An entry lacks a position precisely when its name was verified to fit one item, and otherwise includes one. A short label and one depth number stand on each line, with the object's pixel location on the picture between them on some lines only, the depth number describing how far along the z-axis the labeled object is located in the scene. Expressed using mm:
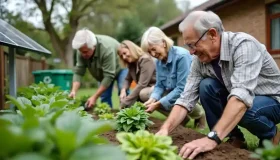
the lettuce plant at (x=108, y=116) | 3957
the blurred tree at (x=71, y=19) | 22531
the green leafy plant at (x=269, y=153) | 1572
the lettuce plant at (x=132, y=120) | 3135
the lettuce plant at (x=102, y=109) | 4805
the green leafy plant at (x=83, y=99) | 5596
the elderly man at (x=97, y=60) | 4891
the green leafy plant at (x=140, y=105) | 3495
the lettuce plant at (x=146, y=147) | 1691
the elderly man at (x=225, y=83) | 2158
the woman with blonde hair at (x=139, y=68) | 4633
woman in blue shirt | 3715
